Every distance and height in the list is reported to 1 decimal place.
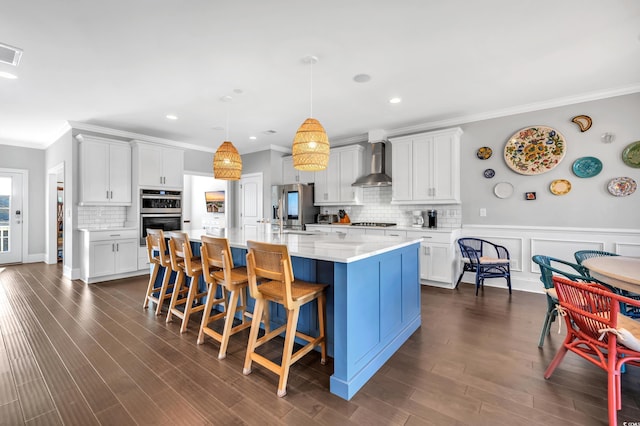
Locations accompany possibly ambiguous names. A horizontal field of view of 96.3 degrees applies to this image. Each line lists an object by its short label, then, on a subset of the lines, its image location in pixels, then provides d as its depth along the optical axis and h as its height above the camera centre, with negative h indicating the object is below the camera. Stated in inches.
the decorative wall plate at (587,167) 147.3 +24.0
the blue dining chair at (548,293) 92.0 -26.0
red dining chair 60.2 -26.2
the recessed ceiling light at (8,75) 123.0 +60.9
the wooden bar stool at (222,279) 92.4 -22.1
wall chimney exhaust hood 207.0 +38.7
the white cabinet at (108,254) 187.3 -27.5
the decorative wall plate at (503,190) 170.7 +13.9
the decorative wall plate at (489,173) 174.9 +24.5
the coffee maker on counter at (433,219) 190.9 -4.0
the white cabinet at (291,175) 249.9 +34.8
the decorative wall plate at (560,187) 154.6 +14.2
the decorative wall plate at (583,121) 148.8 +47.8
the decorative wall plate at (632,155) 138.6 +28.3
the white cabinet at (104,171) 192.4 +30.1
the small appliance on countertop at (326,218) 244.1 -4.1
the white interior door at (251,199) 270.1 +13.8
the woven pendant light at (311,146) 104.8 +25.0
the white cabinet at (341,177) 224.2 +29.3
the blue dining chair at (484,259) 156.3 -26.1
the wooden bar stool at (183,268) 110.8 -21.9
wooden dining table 68.9 -15.6
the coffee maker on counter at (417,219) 196.4 -4.1
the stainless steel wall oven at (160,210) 213.5 +2.9
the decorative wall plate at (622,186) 140.0 +13.1
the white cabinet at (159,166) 211.6 +37.4
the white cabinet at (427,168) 180.1 +30.0
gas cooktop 209.2 -8.0
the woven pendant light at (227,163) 138.2 +24.9
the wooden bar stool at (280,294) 74.4 -22.5
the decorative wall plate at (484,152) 175.6 +37.4
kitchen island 74.0 -24.6
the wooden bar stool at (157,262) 128.2 -22.4
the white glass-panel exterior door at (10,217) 246.5 -2.5
